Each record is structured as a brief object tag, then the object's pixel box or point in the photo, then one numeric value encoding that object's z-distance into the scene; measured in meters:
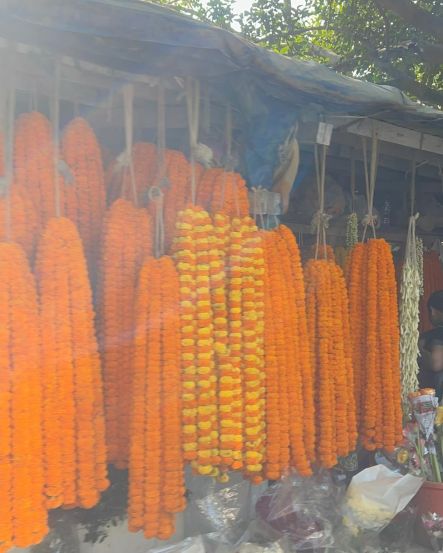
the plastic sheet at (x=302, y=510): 2.70
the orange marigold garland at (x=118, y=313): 2.17
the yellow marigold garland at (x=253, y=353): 2.25
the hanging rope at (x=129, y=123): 2.21
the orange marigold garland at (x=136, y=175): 2.38
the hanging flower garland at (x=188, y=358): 2.15
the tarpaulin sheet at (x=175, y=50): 1.70
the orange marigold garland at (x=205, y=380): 2.16
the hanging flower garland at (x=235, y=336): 2.20
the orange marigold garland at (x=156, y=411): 2.07
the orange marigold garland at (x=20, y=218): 1.91
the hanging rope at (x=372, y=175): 3.01
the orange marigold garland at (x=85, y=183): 2.21
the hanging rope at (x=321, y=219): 2.96
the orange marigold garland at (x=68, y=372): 1.87
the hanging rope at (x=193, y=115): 2.30
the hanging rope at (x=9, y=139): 1.89
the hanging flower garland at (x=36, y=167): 2.08
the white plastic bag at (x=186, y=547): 2.45
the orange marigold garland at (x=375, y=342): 2.92
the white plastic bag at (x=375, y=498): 2.80
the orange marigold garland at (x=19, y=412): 1.75
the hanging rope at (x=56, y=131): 2.02
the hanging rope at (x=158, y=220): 2.26
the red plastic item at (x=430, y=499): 3.15
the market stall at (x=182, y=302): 1.86
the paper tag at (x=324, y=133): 2.70
